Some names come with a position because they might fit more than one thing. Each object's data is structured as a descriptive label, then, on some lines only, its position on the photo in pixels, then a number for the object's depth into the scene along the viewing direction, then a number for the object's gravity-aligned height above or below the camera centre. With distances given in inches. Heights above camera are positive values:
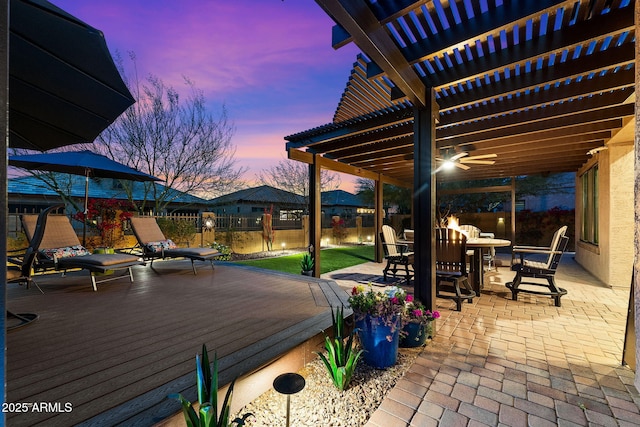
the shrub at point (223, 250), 307.4 -39.2
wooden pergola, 88.4 +63.3
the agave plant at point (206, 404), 50.0 -36.4
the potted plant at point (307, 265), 217.6 -40.1
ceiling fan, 212.6 +47.2
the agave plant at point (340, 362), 81.0 -45.0
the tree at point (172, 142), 355.3 +104.1
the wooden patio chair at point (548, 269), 167.3 -34.2
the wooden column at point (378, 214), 346.6 +2.6
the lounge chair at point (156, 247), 198.4 -24.0
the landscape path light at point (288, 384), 59.1 -38.1
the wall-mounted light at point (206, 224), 354.0 -10.9
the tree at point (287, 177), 621.0 +92.8
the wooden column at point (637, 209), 69.8 +1.9
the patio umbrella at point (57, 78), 78.2 +49.9
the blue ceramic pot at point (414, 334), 109.1 -48.0
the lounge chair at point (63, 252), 147.3 -23.0
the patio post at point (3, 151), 27.9 +6.8
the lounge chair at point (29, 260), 123.4 -21.2
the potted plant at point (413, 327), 108.5 -45.1
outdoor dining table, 188.0 -34.5
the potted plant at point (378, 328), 93.5 -39.6
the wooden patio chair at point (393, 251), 225.3 -32.2
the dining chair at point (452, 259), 163.5 -26.7
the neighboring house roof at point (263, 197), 591.2 +45.2
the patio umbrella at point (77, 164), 165.8 +33.2
